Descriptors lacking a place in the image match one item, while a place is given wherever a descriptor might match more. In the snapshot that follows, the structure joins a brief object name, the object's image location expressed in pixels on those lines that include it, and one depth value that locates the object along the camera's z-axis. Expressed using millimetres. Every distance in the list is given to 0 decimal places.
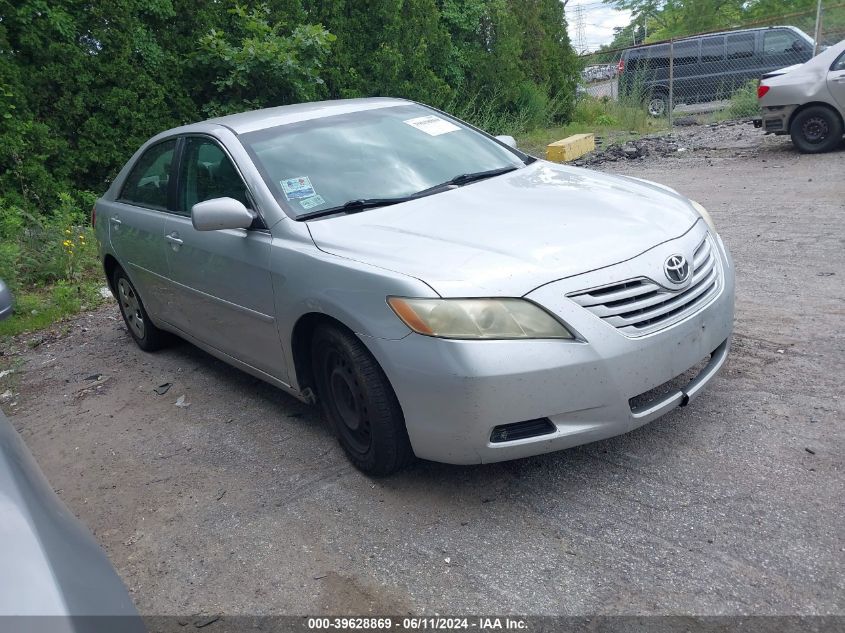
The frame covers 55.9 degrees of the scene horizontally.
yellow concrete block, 12508
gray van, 17109
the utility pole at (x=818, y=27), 15023
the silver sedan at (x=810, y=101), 10656
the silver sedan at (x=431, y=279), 3064
